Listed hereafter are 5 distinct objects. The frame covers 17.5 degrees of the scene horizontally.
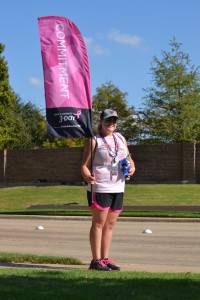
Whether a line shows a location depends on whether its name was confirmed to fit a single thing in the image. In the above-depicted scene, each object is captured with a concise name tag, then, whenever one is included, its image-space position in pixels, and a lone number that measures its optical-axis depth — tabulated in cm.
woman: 834
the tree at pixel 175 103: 4947
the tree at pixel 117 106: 6094
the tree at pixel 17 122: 5075
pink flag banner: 839
